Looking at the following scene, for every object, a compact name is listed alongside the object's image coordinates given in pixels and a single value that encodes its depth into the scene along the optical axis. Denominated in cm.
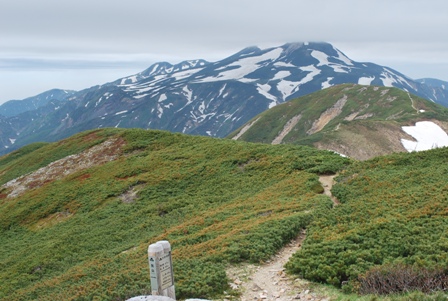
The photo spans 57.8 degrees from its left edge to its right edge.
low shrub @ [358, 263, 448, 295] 1273
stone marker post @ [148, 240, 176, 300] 1186
